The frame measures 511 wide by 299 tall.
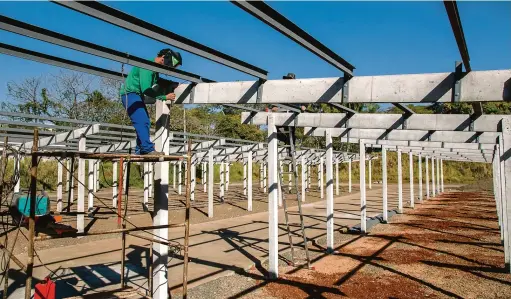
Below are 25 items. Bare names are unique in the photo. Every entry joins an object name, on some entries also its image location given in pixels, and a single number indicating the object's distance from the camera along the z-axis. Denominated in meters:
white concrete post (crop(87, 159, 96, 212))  14.55
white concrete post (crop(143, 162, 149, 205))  15.51
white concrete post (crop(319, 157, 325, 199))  24.15
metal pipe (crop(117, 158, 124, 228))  4.09
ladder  7.65
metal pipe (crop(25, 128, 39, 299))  3.56
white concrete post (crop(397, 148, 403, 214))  16.11
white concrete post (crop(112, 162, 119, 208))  16.38
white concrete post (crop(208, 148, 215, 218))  14.76
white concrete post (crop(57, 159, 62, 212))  14.38
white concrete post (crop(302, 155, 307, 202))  21.91
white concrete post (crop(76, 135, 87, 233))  10.51
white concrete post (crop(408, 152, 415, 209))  18.48
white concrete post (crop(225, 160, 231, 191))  25.00
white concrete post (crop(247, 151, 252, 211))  16.81
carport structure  3.64
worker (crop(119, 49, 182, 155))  5.13
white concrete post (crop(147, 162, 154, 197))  19.35
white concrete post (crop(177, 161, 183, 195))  22.86
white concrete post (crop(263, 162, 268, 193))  25.44
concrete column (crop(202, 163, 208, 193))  26.23
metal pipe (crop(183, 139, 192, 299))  4.79
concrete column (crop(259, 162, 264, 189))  27.36
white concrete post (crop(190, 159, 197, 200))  19.61
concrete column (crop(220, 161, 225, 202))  19.09
